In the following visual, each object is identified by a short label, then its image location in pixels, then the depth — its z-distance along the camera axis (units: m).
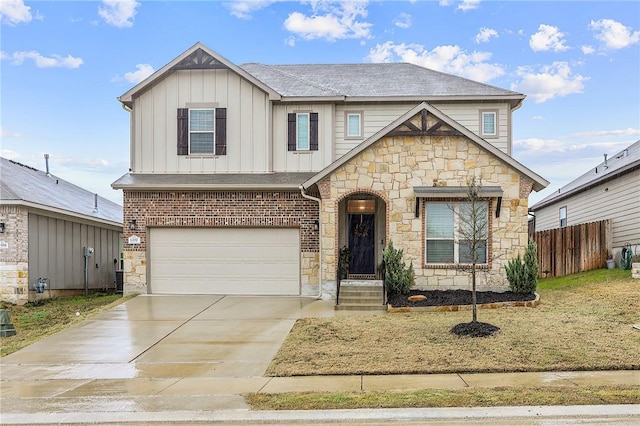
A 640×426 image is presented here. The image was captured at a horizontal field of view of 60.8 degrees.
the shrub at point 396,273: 13.81
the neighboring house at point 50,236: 16.12
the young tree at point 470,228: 14.07
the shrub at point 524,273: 13.81
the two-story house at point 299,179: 14.35
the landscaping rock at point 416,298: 13.31
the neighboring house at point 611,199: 18.44
